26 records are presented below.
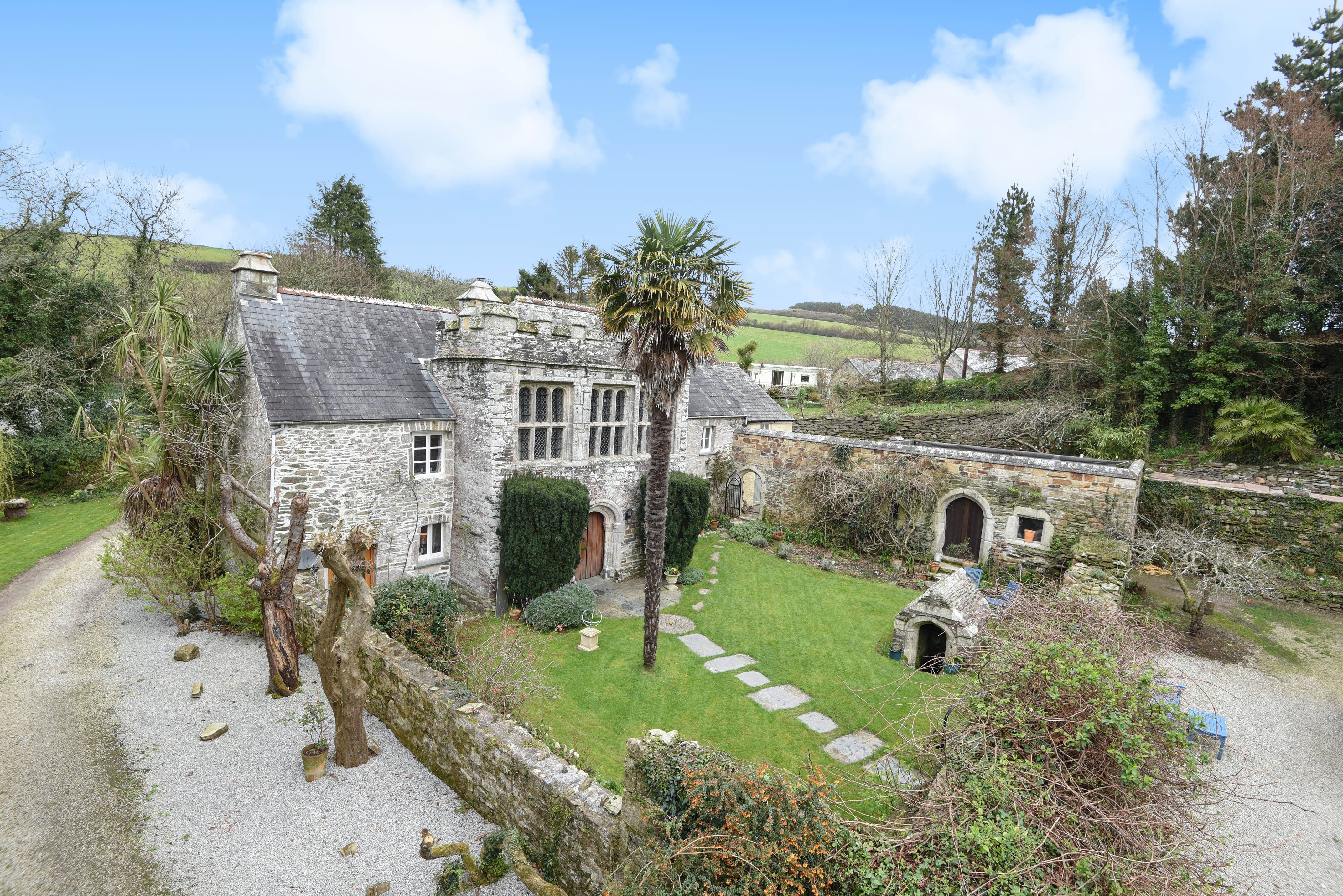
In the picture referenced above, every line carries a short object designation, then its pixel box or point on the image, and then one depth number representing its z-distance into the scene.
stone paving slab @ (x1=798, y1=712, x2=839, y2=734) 9.73
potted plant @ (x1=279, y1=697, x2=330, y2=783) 7.32
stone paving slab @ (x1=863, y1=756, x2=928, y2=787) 5.70
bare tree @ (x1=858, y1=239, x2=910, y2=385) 36.06
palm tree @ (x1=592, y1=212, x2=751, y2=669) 10.07
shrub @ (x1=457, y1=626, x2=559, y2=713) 8.12
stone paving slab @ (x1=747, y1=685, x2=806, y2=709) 10.41
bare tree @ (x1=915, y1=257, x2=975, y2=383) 35.47
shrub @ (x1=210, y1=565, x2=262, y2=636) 10.62
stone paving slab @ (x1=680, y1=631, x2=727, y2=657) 12.41
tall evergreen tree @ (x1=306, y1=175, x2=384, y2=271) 36.09
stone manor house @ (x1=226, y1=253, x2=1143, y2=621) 12.68
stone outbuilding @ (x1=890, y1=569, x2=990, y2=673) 11.19
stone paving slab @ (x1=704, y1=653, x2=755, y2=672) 11.76
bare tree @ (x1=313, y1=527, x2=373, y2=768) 6.82
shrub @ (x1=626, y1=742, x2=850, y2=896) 4.03
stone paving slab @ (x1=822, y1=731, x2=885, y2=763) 8.99
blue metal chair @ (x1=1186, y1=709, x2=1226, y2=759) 7.82
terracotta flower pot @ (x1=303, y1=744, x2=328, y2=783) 7.30
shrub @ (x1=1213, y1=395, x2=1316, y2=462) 19.31
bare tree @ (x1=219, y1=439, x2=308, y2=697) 8.72
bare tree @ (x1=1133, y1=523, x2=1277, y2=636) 12.51
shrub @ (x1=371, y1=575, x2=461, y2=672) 9.64
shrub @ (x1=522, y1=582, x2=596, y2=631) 13.05
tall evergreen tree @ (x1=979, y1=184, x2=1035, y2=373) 31.97
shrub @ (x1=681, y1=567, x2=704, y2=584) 16.12
